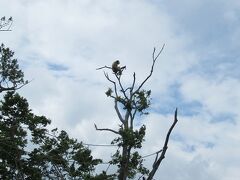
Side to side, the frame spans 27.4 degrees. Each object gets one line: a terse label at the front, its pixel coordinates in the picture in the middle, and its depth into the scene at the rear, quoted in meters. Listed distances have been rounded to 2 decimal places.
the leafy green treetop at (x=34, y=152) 30.42
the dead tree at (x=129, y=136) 20.02
